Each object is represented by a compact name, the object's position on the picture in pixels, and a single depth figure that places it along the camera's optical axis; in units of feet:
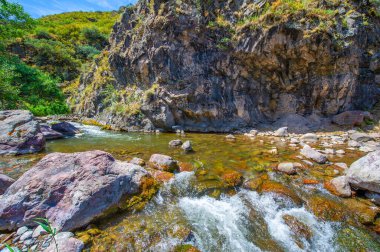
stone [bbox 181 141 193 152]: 29.42
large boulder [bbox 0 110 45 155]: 26.68
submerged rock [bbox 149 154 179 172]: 21.37
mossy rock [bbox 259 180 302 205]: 16.79
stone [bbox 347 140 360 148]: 34.30
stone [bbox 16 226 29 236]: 11.50
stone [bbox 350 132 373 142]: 38.27
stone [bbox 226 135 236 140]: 39.76
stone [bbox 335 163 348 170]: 23.28
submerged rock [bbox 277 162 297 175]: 21.62
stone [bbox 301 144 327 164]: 25.07
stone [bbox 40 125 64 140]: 37.02
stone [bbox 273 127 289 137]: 44.13
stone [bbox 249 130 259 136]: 45.37
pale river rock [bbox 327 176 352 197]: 17.46
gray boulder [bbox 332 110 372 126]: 45.94
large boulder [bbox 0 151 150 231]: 12.19
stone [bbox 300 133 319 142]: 38.98
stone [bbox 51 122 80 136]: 41.39
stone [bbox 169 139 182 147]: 32.65
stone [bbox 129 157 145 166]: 22.36
